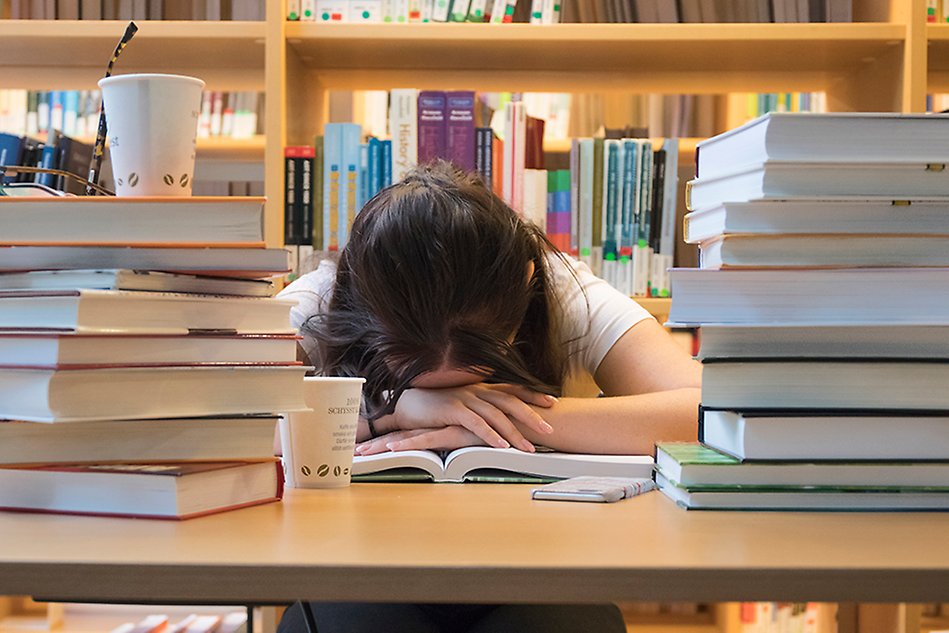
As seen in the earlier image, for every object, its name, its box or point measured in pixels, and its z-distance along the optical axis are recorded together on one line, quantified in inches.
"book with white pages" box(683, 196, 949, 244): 31.2
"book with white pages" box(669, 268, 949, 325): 30.9
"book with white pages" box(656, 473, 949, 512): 30.5
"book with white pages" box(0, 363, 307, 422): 29.2
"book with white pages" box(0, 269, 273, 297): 30.5
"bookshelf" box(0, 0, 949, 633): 82.0
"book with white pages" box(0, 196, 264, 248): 31.1
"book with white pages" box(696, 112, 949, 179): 30.7
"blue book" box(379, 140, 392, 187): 85.0
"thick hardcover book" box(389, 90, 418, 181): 84.4
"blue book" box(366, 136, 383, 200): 85.2
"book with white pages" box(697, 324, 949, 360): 31.4
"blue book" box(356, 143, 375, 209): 85.0
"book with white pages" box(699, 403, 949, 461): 30.8
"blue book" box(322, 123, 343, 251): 84.4
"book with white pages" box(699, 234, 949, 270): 31.4
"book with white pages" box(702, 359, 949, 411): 31.2
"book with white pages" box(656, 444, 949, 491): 30.8
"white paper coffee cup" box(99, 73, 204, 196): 32.6
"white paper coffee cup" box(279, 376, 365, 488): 36.5
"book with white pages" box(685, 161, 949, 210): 30.9
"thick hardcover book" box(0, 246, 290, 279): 31.5
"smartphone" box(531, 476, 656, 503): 32.6
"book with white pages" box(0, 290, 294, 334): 29.3
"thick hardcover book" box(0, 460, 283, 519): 29.0
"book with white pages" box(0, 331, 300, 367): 29.3
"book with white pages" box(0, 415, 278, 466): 31.1
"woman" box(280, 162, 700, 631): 46.1
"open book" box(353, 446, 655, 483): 39.2
